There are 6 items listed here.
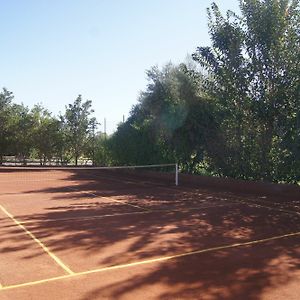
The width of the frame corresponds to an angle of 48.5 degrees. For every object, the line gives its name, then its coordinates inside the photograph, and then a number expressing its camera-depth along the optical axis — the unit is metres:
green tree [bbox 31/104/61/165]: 28.93
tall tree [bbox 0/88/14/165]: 29.42
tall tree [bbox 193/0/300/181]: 12.17
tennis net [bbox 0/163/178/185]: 17.87
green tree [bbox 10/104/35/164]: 28.93
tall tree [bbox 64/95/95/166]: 29.01
